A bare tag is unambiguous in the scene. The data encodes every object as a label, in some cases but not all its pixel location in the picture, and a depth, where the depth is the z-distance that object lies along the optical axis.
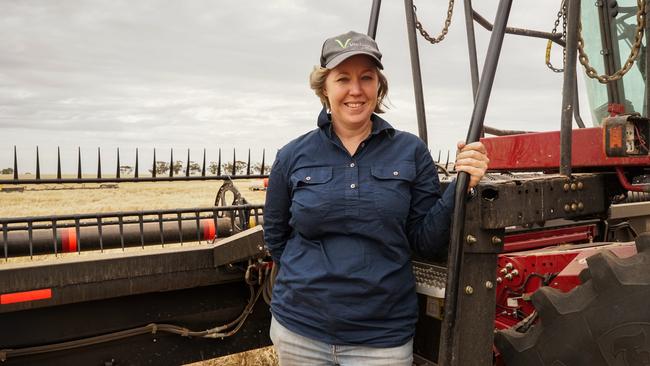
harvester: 1.79
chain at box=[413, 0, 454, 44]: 2.96
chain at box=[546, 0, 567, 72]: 3.68
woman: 1.76
